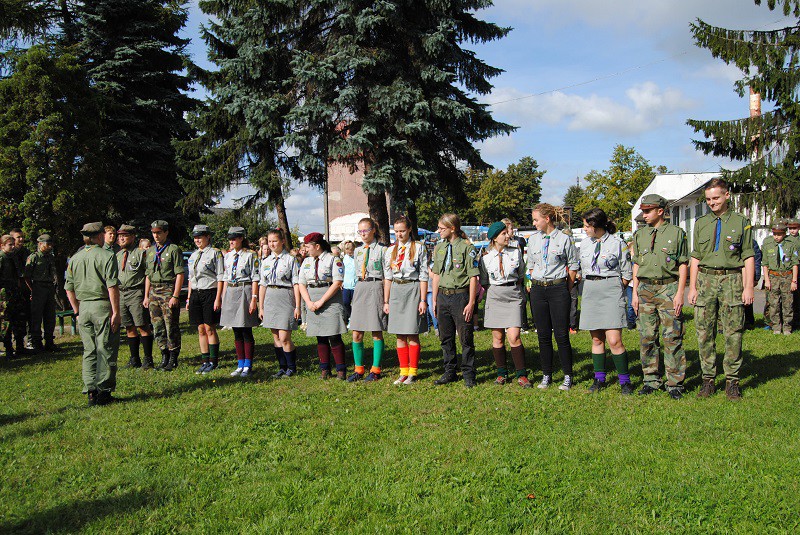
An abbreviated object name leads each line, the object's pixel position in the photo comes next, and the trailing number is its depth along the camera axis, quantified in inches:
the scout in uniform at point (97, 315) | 281.1
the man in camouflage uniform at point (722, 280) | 253.9
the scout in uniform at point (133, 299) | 383.6
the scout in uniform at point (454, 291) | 301.1
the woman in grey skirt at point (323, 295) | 327.9
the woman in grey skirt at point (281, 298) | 345.7
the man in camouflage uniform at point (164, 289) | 370.3
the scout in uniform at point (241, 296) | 360.5
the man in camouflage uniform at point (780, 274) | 437.4
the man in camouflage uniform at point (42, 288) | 485.7
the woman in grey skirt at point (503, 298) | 297.7
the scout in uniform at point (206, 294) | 368.5
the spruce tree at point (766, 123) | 625.6
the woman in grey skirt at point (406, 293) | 312.3
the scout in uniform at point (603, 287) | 273.4
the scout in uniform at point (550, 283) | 288.8
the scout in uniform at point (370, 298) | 326.3
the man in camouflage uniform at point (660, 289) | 261.0
